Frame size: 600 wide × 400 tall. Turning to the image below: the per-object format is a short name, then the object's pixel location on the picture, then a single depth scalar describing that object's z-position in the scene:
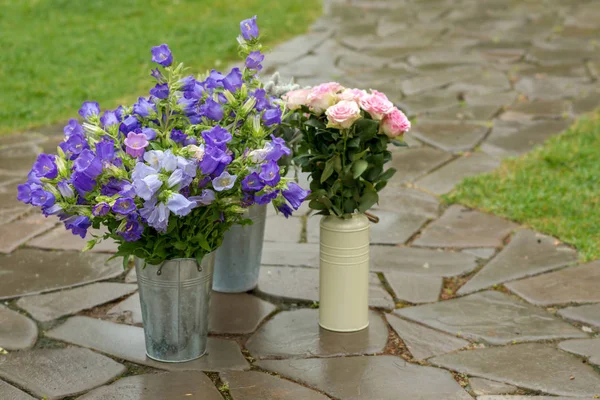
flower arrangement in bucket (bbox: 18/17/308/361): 4.60
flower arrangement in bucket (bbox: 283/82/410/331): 5.41
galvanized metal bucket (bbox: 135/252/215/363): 5.13
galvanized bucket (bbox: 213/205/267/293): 6.09
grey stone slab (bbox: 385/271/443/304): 6.23
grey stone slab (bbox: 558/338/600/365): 5.33
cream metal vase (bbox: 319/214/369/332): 5.60
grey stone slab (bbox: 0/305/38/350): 5.54
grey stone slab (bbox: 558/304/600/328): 5.80
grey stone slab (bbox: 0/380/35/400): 4.92
